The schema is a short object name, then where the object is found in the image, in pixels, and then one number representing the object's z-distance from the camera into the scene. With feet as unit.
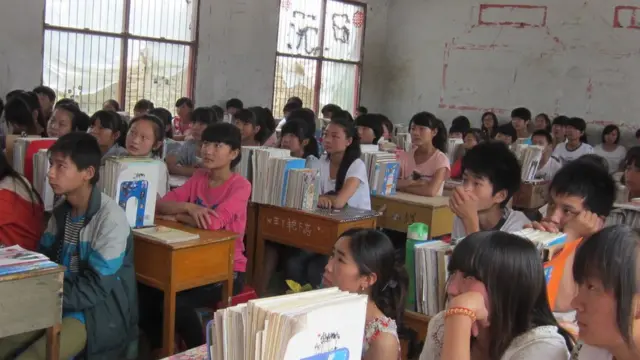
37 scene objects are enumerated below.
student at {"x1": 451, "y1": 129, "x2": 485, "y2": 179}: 19.15
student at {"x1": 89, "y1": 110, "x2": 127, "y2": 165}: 13.70
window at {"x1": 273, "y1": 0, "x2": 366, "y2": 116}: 29.19
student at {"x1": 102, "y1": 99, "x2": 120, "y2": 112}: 21.79
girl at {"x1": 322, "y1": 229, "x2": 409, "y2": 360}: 6.60
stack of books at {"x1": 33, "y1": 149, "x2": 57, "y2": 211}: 10.50
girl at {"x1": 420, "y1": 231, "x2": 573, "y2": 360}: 4.87
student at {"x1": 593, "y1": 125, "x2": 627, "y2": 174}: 26.78
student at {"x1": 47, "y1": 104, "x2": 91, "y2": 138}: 14.23
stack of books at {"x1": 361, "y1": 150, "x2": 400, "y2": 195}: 14.94
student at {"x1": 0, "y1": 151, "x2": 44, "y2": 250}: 8.73
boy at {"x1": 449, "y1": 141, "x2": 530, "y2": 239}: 8.16
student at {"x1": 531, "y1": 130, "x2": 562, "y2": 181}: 21.76
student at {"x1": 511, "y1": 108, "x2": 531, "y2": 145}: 28.43
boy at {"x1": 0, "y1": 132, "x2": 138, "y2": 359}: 7.82
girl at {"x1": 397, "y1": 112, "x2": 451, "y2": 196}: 15.34
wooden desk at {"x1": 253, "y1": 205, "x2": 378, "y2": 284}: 12.10
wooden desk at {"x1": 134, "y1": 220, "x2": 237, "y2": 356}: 9.34
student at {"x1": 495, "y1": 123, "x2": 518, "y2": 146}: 23.56
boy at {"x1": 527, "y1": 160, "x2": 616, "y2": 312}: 7.42
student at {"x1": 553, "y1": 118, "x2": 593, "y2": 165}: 25.49
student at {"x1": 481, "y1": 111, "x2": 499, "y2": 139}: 28.94
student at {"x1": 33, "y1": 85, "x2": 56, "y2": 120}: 19.71
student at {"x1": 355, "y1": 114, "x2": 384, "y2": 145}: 17.89
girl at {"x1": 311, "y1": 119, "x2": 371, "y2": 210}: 13.42
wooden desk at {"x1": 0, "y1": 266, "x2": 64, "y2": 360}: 6.81
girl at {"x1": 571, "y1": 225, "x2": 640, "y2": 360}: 3.77
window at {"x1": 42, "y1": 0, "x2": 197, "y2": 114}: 21.97
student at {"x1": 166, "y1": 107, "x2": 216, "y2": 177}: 16.38
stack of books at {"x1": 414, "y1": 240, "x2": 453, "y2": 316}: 7.04
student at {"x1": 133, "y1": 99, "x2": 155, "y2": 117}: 21.95
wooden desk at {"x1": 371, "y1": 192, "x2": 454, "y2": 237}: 14.16
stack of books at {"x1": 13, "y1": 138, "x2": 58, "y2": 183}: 10.83
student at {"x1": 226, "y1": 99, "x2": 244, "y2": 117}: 25.45
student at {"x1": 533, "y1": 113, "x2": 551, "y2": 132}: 28.22
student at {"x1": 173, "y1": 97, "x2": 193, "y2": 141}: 23.40
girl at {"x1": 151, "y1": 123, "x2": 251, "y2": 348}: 10.16
